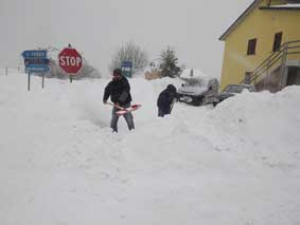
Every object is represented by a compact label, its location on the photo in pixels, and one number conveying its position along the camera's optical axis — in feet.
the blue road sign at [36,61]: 28.14
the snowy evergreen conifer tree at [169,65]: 86.58
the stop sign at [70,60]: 24.07
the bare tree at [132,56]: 164.04
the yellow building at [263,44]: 45.85
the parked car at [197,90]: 51.85
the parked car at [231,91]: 42.22
